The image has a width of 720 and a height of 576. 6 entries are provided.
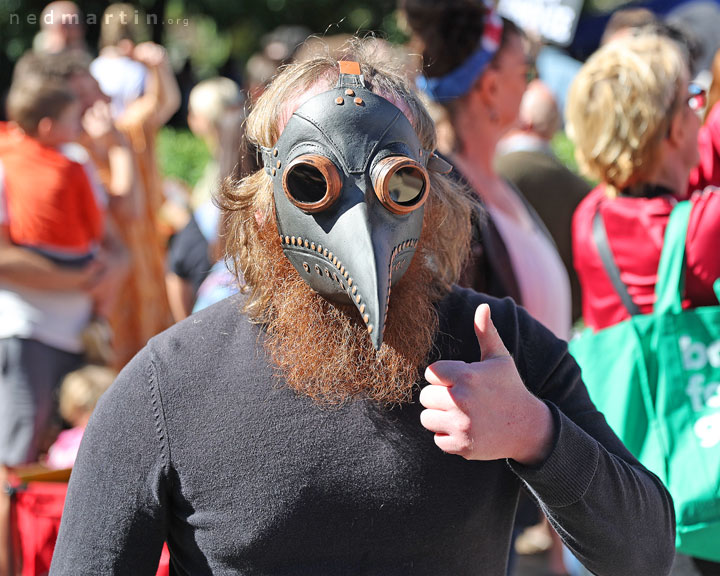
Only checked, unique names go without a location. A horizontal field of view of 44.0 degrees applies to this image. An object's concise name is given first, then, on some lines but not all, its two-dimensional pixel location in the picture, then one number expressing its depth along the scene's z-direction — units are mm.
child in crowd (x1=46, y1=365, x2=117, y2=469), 3730
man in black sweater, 1350
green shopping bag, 2066
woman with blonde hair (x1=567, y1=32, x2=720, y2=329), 2332
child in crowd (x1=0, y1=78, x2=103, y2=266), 3600
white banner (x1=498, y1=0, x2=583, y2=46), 7590
